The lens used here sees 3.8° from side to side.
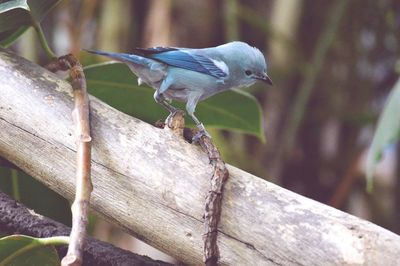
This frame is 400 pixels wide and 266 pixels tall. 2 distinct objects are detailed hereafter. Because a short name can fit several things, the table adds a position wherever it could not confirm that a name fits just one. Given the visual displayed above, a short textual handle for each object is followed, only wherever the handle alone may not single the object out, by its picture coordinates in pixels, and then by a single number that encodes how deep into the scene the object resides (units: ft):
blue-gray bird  15.60
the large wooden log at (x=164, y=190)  15.15
